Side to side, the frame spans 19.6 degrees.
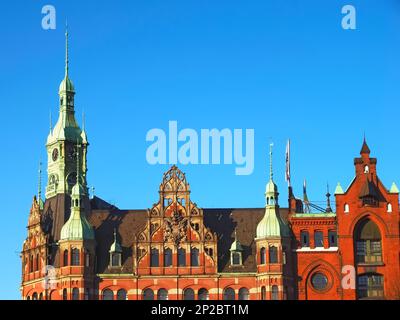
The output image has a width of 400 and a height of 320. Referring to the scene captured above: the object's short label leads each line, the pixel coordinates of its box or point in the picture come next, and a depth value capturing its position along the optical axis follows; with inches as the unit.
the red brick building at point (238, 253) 4662.9
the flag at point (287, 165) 4914.4
